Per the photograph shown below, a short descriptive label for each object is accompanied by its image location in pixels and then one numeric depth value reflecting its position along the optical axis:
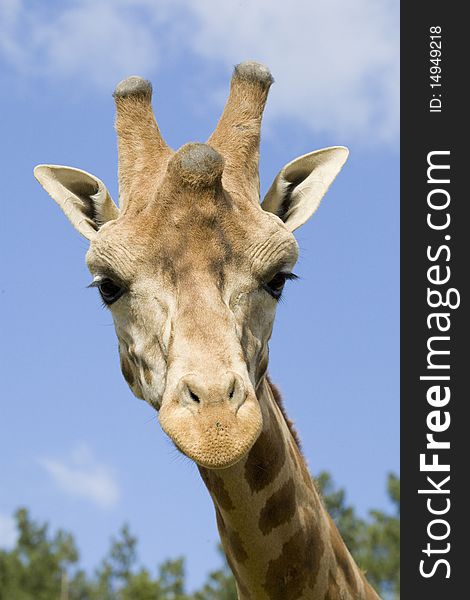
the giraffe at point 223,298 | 5.69
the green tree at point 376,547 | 44.94
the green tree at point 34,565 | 61.72
